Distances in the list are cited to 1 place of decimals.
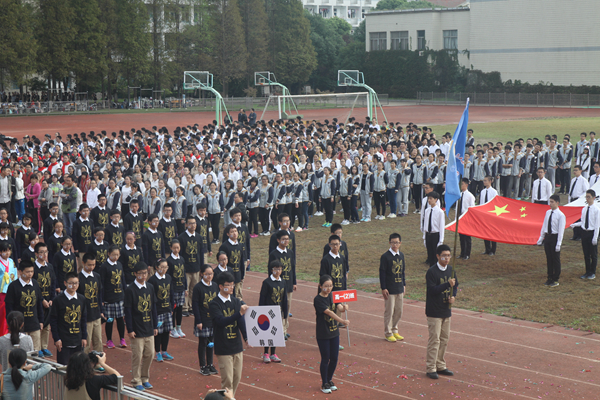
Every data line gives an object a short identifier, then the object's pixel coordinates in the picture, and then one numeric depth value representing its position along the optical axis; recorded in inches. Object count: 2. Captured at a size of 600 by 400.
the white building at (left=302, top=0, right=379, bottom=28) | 4441.4
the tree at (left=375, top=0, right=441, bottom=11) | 3707.9
